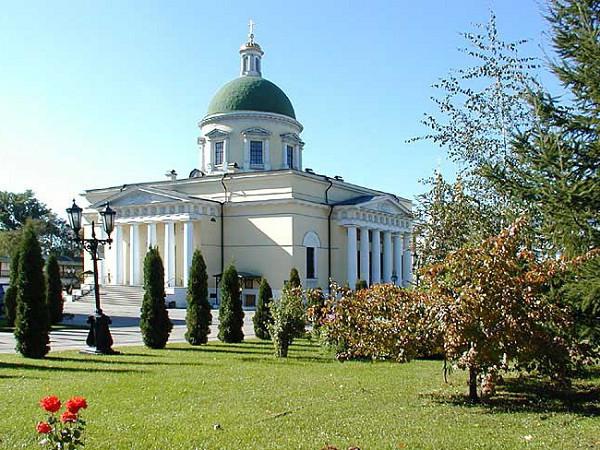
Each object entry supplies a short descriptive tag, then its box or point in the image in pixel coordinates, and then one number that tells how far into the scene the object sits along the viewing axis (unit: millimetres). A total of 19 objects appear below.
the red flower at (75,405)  5106
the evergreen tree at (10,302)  25672
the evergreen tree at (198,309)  19906
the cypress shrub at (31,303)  15852
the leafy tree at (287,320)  17031
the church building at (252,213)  43875
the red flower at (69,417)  5128
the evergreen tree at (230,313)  20938
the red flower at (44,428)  4902
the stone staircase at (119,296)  42562
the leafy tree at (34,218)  79688
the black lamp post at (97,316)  16703
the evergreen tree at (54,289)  27344
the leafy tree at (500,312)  9039
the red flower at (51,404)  5094
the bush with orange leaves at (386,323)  9695
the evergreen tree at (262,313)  22547
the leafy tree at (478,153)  14008
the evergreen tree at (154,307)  18422
